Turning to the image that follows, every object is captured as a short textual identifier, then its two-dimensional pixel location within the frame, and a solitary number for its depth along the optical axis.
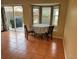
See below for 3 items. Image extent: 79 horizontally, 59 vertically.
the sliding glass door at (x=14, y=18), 3.93
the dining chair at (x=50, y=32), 3.05
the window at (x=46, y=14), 3.36
